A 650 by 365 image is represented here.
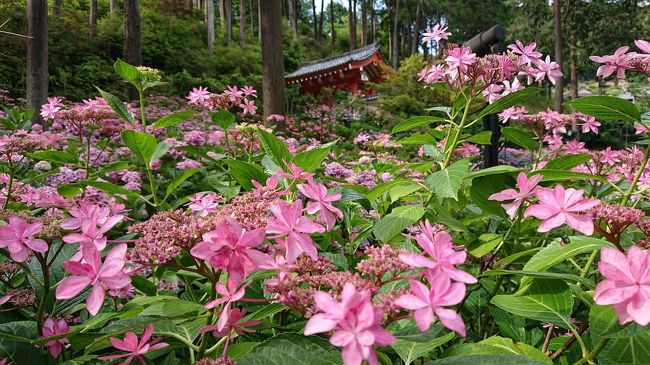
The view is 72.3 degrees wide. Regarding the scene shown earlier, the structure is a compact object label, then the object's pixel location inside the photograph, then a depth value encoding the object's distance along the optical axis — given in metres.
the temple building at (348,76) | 15.88
